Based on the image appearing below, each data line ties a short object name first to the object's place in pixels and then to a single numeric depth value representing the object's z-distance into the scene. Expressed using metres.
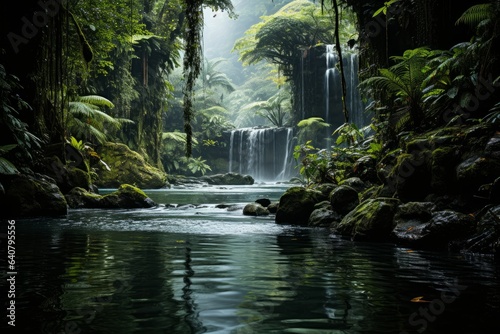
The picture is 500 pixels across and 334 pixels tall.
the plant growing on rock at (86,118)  14.24
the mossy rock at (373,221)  5.38
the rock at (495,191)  4.50
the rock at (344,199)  7.03
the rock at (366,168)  8.33
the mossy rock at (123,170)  18.03
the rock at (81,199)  10.44
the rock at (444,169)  5.41
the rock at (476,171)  4.81
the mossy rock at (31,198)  7.73
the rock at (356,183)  7.97
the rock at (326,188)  8.45
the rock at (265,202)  10.09
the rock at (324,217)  7.00
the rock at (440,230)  4.66
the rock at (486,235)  4.18
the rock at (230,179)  24.59
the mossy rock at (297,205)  7.67
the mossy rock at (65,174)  10.11
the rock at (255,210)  9.14
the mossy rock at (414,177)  5.85
